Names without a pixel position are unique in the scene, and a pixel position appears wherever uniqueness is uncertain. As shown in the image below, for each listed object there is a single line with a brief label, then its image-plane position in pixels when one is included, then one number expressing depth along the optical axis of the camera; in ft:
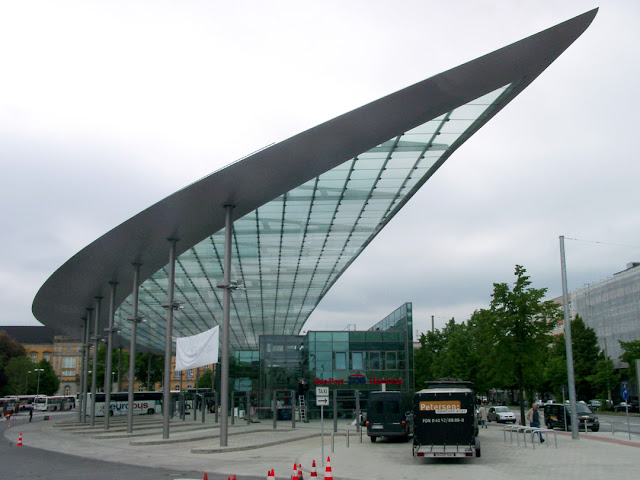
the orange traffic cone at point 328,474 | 39.35
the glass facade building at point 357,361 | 144.87
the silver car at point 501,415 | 149.36
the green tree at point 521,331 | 108.88
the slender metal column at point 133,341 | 102.83
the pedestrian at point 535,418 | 87.40
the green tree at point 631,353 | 179.63
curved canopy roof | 57.38
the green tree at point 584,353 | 225.56
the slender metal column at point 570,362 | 84.64
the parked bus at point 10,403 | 284.41
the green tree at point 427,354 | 226.79
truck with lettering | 59.98
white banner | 79.58
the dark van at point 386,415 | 88.22
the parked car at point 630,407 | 213.66
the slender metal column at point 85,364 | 155.63
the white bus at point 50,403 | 312.91
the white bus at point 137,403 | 194.49
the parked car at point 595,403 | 240.32
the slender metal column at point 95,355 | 131.75
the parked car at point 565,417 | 113.80
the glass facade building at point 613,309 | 226.17
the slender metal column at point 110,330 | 115.34
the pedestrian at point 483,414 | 115.75
